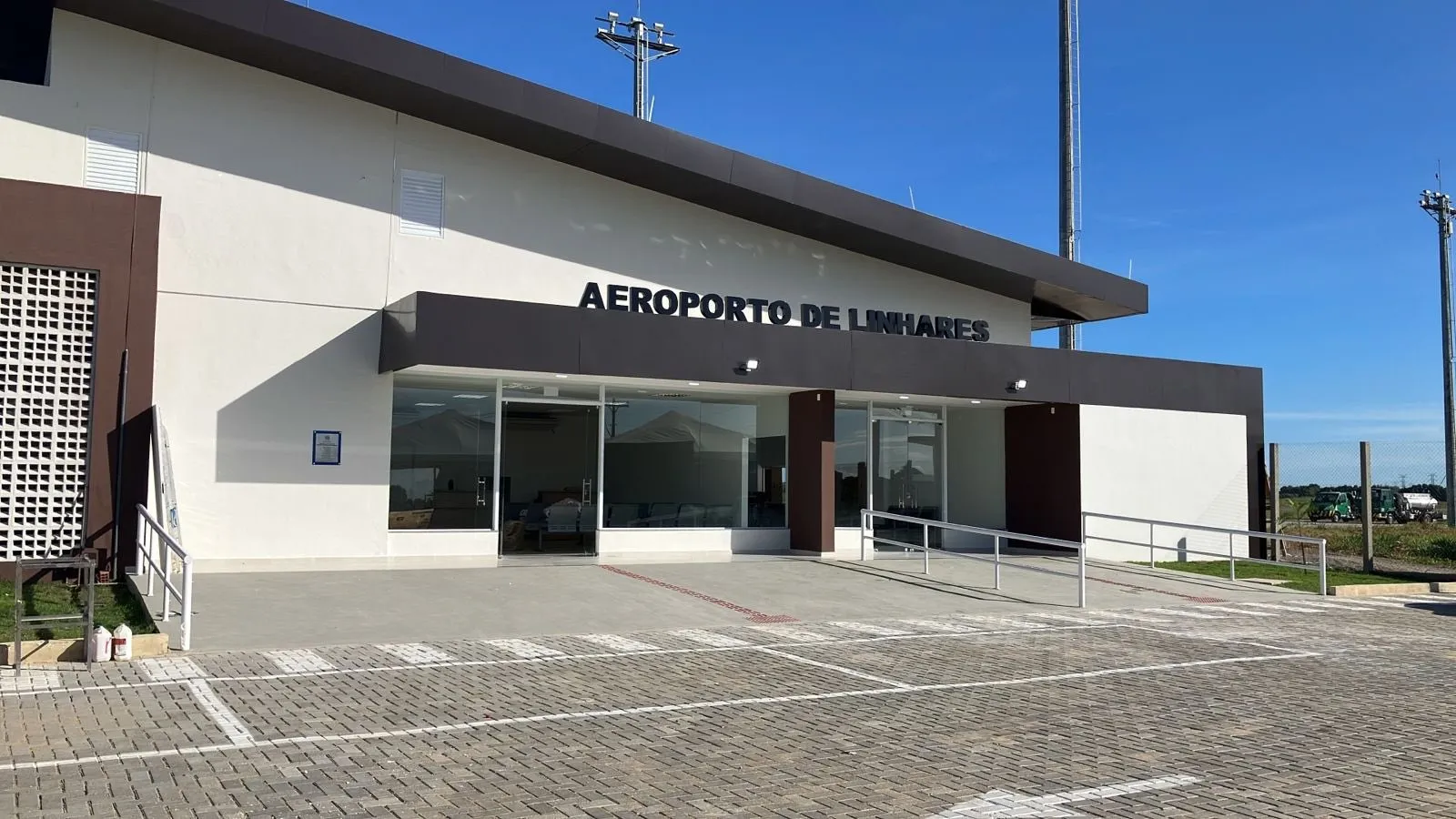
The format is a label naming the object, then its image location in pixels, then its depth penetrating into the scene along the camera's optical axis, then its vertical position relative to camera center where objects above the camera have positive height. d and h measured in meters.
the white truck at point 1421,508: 37.16 -0.83
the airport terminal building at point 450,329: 13.38 +2.02
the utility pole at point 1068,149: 26.67 +7.96
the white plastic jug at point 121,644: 8.80 -1.43
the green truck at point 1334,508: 36.81 -0.85
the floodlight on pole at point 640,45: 31.92 +12.46
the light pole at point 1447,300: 29.55 +5.49
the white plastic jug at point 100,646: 8.72 -1.43
